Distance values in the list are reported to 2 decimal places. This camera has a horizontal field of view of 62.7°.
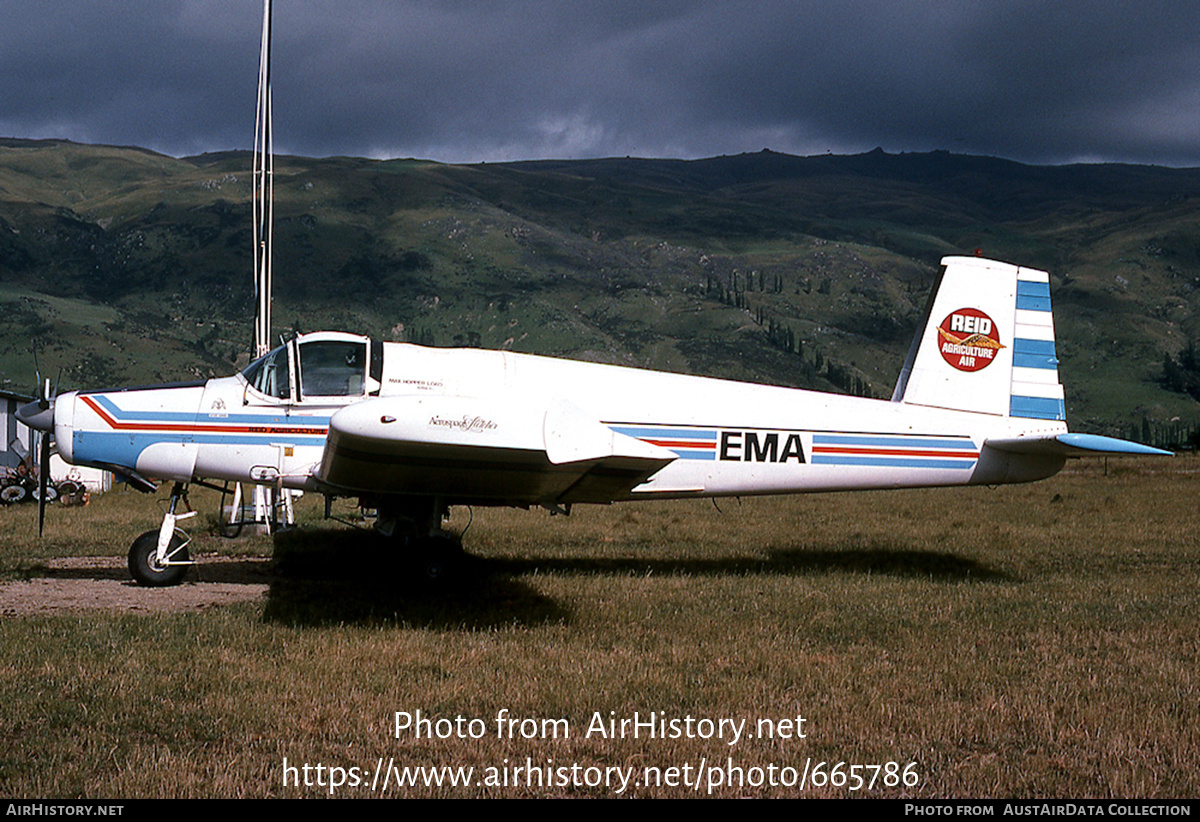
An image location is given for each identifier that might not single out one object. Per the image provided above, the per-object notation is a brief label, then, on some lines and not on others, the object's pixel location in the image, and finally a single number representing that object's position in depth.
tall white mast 16.19
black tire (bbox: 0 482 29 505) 21.22
